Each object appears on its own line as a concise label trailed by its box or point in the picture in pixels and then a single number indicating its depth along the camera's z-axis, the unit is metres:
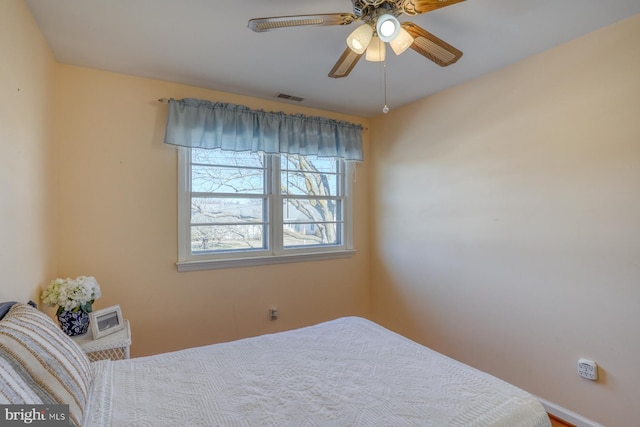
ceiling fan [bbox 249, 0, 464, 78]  1.37
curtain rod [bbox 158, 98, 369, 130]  2.55
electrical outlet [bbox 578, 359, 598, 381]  1.91
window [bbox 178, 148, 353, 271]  2.73
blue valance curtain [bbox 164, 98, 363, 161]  2.57
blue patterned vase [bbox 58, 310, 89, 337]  1.92
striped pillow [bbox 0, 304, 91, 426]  0.98
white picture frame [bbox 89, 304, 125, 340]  1.92
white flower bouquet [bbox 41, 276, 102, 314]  1.86
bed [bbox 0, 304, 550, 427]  1.10
